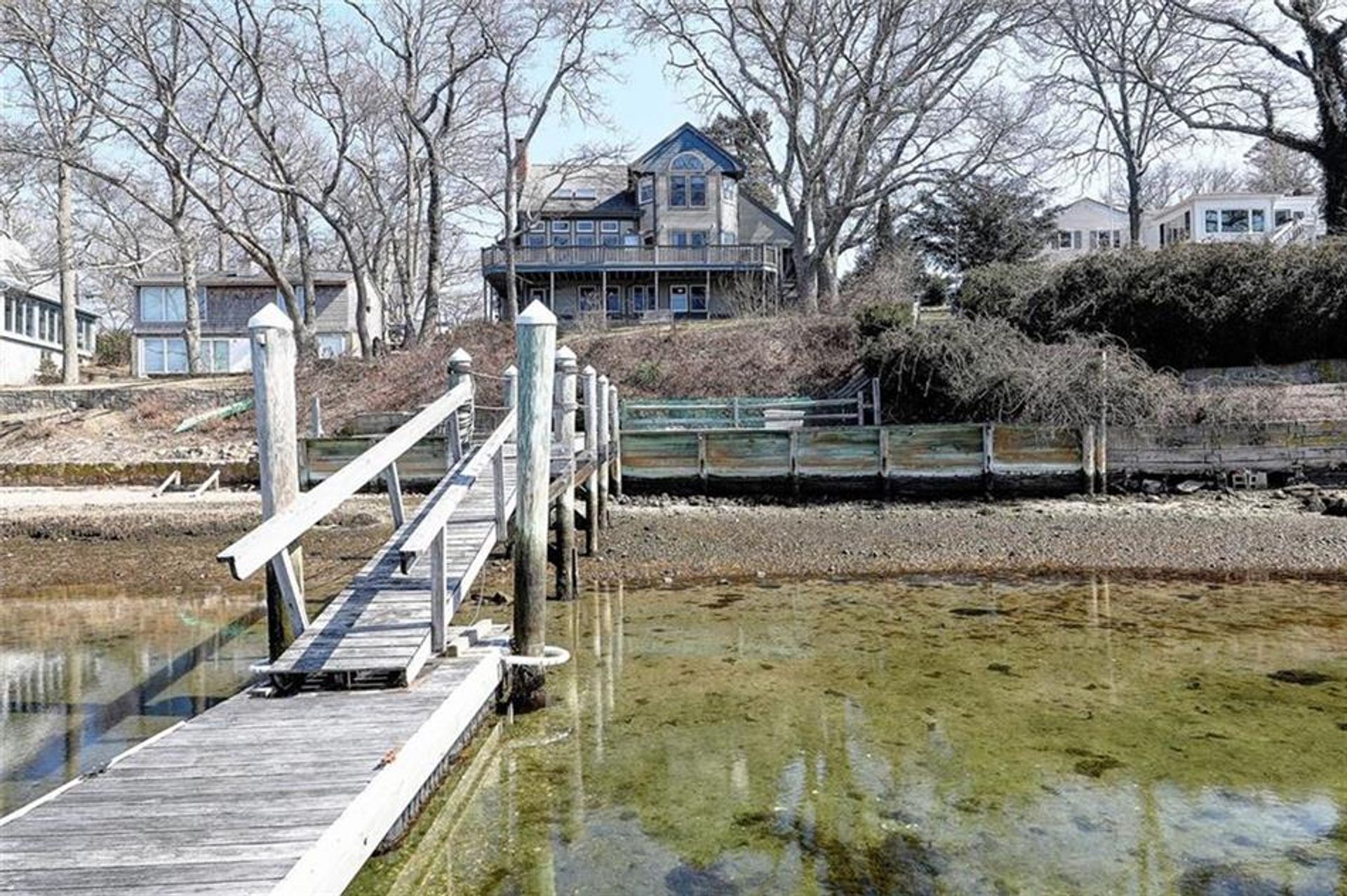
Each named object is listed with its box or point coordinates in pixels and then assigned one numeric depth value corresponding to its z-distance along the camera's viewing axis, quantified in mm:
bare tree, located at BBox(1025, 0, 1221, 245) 29391
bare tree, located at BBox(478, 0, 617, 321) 31141
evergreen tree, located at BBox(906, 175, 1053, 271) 33531
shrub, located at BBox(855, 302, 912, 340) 23031
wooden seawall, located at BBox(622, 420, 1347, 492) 16078
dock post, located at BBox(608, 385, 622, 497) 16141
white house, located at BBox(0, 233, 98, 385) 33750
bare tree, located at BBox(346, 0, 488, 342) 30453
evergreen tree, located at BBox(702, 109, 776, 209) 45219
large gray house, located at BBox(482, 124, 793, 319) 38844
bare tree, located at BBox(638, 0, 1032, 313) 29750
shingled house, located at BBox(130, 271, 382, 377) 40656
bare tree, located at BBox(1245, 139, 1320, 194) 50562
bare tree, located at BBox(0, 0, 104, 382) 24641
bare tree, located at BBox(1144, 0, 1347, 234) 24969
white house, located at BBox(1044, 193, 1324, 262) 46719
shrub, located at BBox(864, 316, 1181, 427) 16750
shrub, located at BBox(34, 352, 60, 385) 35844
